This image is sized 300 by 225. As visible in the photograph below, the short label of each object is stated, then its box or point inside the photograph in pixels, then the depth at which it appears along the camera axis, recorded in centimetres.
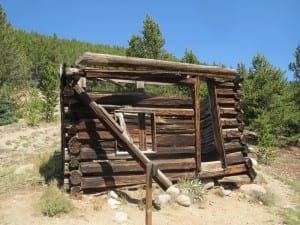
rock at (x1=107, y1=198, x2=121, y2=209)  606
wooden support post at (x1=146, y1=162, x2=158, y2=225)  476
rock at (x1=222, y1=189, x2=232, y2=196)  734
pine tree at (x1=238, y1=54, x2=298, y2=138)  1527
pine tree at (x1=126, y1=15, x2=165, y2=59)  1502
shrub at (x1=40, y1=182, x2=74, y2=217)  559
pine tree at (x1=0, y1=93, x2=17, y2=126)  1836
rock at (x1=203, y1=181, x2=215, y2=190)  733
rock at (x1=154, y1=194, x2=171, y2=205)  625
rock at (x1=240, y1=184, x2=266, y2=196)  749
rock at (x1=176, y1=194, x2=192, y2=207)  634
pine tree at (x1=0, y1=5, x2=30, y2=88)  2180
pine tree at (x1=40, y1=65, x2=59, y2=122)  1783
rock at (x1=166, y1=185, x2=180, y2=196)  644
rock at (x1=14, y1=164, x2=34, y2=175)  801
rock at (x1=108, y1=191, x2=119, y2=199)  634
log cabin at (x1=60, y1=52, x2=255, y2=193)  637
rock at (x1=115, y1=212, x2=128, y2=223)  555
